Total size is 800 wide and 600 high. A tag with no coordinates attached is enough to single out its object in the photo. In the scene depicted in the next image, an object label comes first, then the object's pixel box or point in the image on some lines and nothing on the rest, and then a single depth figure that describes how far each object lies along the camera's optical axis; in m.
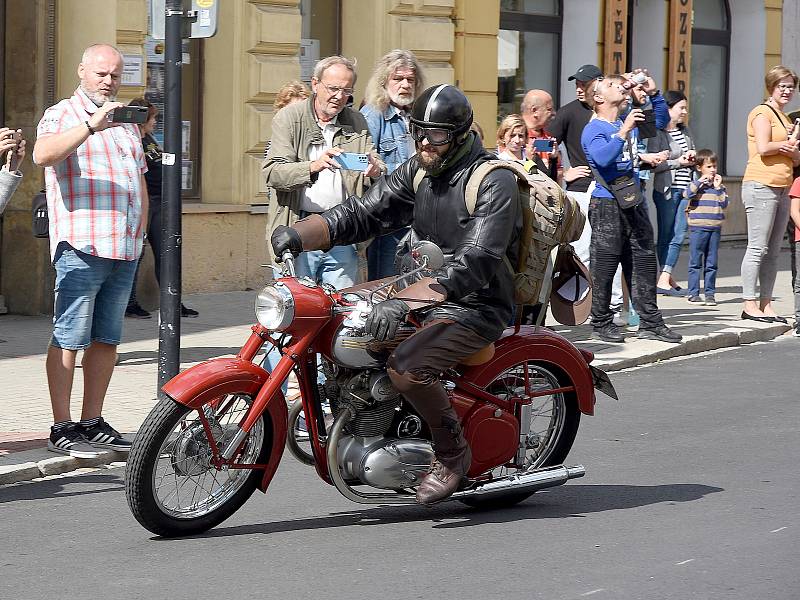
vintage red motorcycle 9.57
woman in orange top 20.85
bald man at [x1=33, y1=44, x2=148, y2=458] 12.15
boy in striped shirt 23.83
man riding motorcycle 9.87
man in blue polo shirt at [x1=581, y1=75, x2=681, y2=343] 18.47
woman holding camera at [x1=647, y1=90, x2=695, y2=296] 24.93
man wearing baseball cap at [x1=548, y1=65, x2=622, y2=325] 19.46
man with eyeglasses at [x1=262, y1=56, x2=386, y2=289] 13.81
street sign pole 13.99
